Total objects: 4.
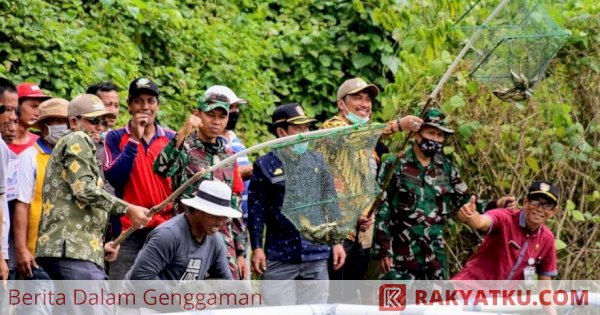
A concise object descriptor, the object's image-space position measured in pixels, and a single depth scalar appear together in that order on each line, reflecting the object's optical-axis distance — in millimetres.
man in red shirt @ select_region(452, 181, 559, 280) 15719
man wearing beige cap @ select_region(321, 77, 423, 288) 16339
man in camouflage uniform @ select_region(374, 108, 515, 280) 16392
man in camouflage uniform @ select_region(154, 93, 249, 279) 14035
